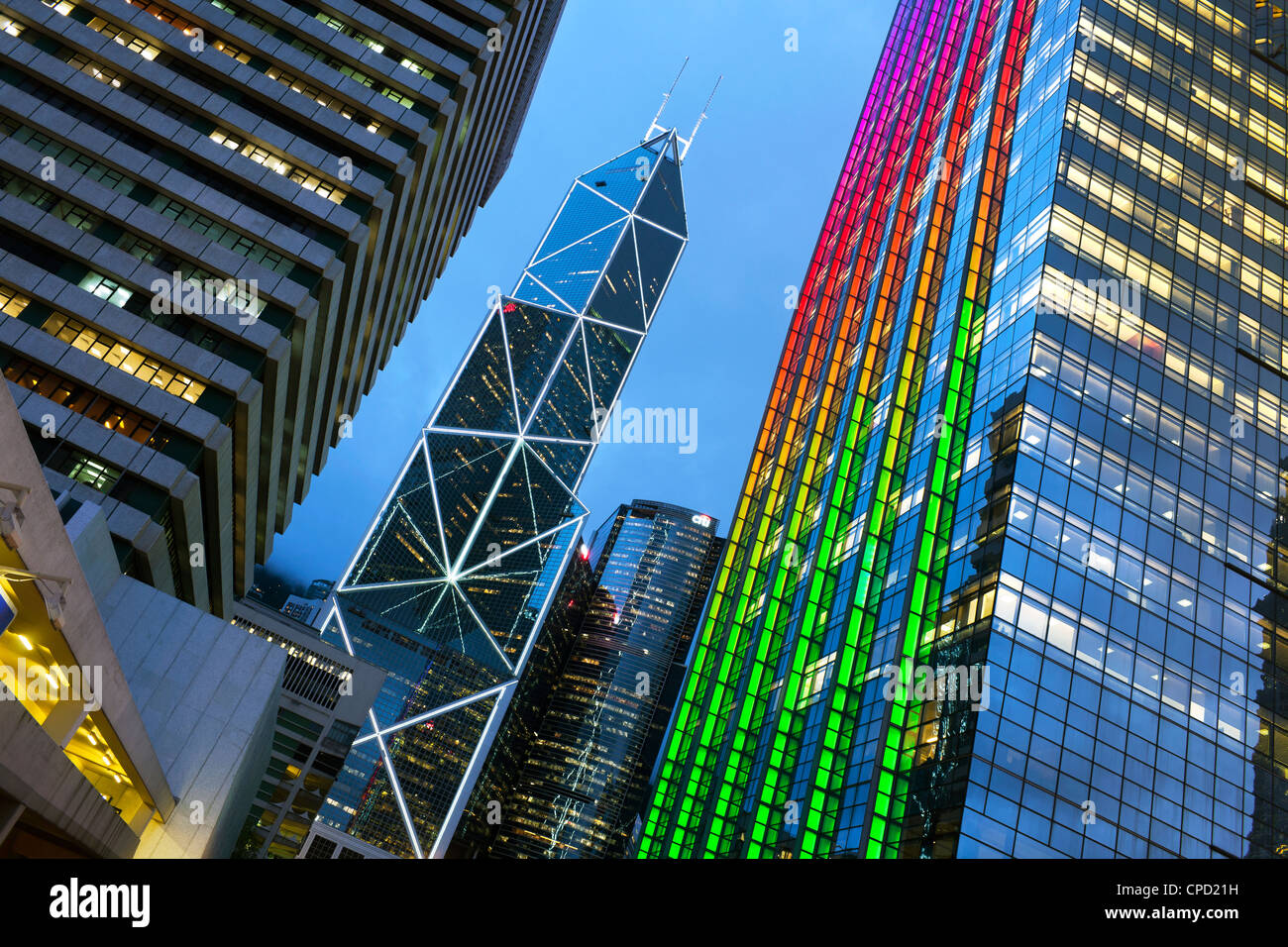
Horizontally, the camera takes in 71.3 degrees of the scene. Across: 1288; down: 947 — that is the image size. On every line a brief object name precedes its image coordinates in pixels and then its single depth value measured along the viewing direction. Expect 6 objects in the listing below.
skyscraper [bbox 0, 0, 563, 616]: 44.59
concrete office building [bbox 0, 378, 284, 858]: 17.89
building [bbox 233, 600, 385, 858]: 109.69
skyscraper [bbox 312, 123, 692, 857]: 158.00
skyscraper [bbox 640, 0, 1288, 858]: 44.41
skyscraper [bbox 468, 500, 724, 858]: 187.75
